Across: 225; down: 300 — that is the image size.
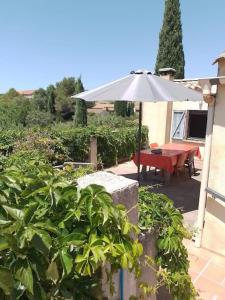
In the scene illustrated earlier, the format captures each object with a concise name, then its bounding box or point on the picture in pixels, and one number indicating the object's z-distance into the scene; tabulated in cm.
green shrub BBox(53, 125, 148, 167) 982
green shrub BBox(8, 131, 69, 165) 683
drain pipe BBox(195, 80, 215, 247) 444
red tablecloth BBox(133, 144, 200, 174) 808
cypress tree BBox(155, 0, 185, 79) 2302
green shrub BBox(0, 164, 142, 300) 105
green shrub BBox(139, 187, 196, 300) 246
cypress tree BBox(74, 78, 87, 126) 2347
